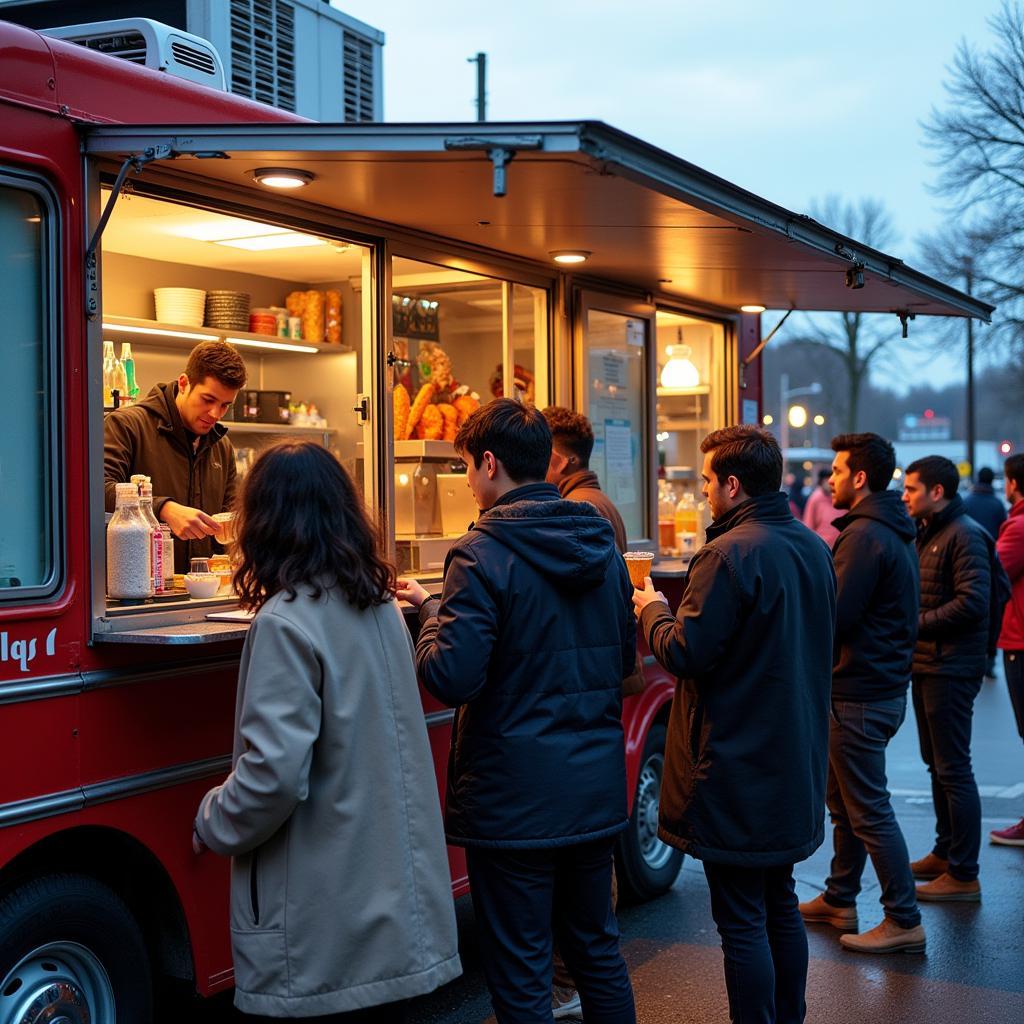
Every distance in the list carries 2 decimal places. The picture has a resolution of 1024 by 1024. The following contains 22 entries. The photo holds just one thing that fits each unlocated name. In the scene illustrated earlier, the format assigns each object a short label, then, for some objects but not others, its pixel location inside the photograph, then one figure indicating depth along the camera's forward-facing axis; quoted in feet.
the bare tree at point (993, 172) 58.75
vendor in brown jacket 17.54
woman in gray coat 9.58
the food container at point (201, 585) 14.33
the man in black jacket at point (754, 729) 13.09
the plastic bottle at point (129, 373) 20.74
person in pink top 50.24
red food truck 11.62
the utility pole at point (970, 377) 67.56
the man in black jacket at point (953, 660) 20.21
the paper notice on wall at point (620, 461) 23.49
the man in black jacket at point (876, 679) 17.72
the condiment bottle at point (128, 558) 13.17
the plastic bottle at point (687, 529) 25.88
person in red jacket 23.09
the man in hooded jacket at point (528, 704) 11.28
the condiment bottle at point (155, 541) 13.76
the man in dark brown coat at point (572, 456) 17.16
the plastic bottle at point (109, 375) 20.07
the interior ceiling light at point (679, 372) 27.32
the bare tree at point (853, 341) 134.00
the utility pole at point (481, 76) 55.83
